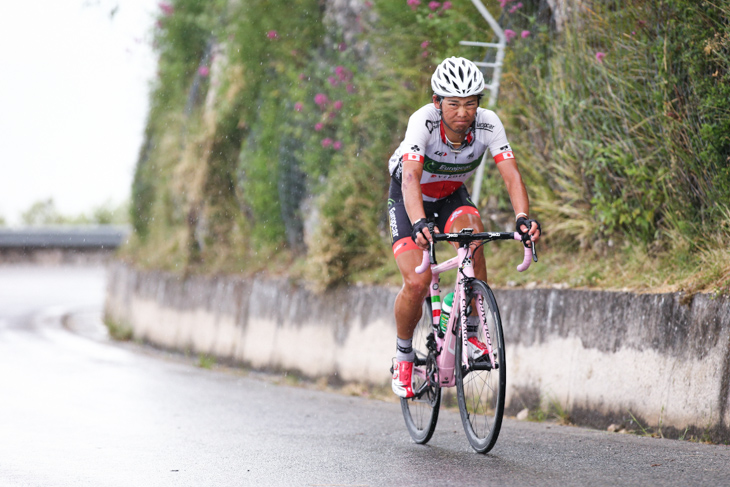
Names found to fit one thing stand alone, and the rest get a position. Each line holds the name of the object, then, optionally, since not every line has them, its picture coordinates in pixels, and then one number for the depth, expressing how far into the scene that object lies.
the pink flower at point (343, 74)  22.36
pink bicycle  10.07
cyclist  10.62
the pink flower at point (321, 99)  22.27
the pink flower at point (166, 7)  33.37
